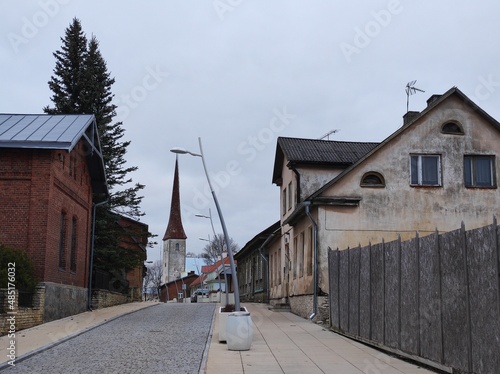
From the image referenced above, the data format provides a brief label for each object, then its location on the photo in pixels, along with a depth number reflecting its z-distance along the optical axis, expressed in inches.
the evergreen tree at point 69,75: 1256.8
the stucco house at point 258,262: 1354.6
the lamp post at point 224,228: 603.0
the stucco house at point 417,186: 839.1
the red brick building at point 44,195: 760.3
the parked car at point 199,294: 2537.4
